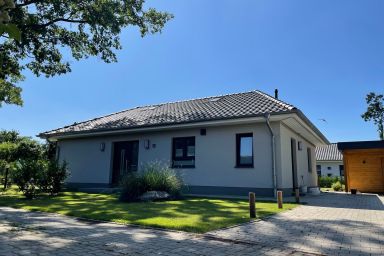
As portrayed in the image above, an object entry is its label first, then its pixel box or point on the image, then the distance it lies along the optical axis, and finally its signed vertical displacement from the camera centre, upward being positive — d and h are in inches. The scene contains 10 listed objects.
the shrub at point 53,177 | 454.8 -14.7
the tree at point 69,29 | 529.3 +271.4
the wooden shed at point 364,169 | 749.3 +11.4
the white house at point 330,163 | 1432.1 +47.6
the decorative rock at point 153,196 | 382.6 -34.4
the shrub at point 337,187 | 867.1 -42.0
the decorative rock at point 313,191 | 575.8 -36.5
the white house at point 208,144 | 462.3 +49.2
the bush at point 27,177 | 422.3 -13.6
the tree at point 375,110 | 1499.8 +326.3
